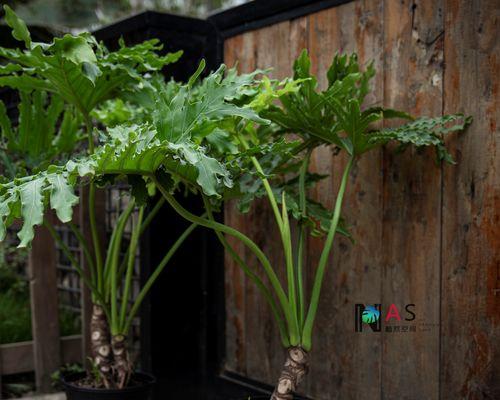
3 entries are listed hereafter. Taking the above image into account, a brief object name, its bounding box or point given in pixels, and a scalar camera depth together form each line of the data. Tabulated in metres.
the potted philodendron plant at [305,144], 1.94
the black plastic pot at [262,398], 2.12
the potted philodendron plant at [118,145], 1.64
